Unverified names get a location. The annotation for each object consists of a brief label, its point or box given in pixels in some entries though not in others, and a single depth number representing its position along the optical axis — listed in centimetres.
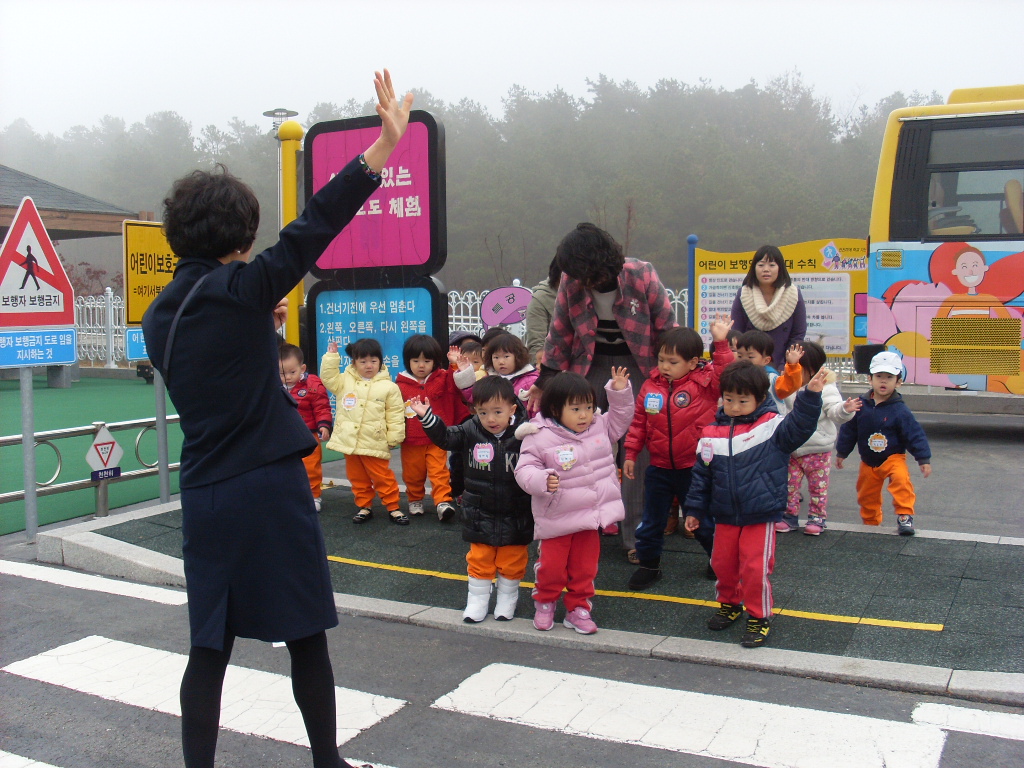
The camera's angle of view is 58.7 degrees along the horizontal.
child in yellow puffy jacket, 653
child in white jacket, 561
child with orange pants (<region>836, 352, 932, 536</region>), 566
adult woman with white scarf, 648
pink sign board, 685
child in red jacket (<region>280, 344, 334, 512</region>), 680
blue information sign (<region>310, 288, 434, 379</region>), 707
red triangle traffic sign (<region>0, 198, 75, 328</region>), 598
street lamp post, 1200
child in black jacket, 452
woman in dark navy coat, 250
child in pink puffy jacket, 426
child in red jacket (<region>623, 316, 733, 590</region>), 477
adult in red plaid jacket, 496
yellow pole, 768
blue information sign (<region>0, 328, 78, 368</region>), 604
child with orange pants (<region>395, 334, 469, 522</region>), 647
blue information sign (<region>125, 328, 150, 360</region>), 722
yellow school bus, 951
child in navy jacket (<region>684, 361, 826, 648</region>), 409
